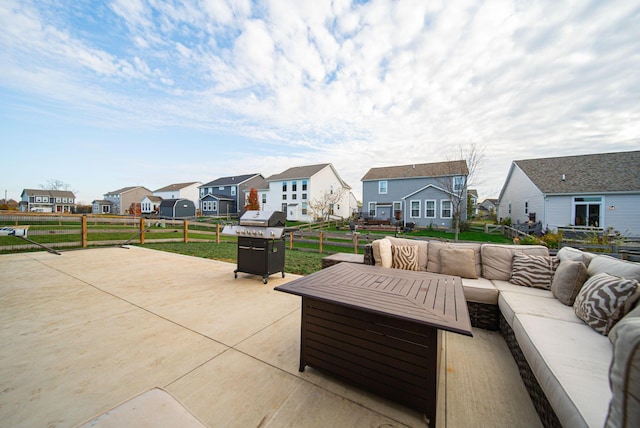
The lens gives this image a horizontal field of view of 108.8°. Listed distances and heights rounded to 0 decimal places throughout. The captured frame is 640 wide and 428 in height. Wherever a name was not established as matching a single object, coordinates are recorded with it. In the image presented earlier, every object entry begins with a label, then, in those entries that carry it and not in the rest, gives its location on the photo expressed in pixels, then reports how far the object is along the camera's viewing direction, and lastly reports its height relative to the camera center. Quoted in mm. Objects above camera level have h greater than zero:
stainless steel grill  4352 -614
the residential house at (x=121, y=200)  41188 +1700
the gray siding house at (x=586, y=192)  12539 +1256
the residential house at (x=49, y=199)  39162 +1701
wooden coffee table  1564 -913
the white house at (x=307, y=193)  25312 +2155
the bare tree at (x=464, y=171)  13156 +2690
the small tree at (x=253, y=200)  29594 +1309
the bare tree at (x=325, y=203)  23709 +969
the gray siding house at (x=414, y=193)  17766 +1638
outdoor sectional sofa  876 -946
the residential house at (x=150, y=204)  38844 +981
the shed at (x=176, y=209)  31891 +156
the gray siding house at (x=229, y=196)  31750 +2050
